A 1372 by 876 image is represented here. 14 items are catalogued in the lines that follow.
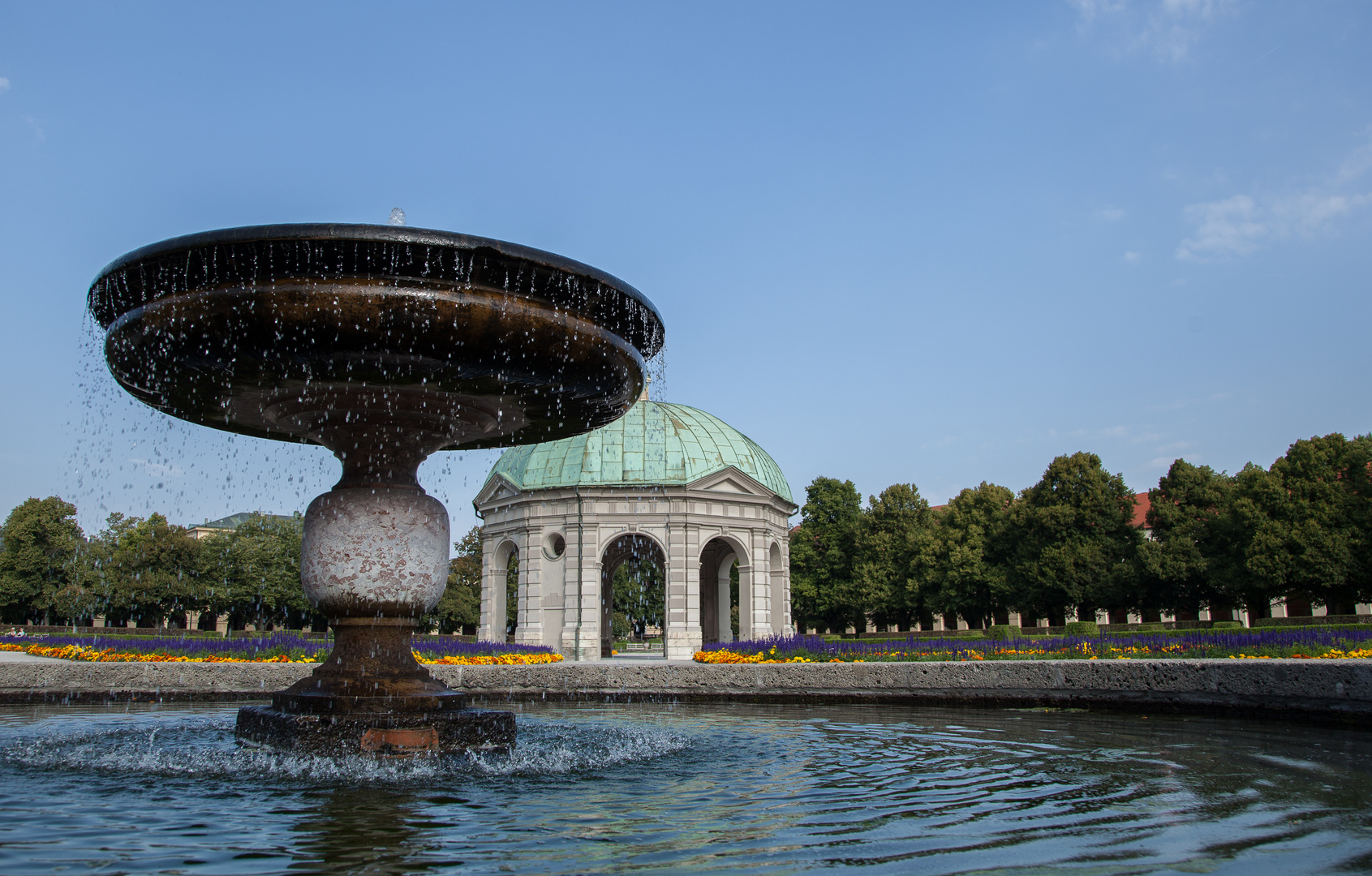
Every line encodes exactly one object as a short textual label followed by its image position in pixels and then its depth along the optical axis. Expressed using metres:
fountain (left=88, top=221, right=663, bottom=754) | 6.27
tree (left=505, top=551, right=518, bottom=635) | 52.59
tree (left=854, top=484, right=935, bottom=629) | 50.91
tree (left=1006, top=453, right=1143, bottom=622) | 43.59
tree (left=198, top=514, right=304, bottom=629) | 52.03
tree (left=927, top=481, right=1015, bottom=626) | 48.25
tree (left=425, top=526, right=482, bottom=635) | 55.88
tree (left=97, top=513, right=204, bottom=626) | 51.72
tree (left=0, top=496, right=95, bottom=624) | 51.94
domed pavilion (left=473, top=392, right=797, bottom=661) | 28.08
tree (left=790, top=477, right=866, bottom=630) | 53.84
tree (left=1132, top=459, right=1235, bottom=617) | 41.84
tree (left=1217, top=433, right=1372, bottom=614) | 36.94
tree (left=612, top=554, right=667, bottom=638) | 45.10
